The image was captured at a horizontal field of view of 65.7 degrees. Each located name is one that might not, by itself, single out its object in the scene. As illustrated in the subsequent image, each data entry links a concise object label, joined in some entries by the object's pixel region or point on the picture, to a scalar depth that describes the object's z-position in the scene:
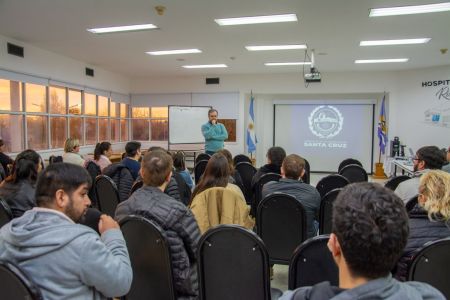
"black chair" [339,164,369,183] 4.57
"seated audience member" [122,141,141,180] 3.99
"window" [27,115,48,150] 6.81
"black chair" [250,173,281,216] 3.73
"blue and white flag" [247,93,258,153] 9.99
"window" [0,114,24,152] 6.17
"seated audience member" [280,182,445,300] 0.83
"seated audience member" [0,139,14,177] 5.08
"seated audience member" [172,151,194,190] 3.89
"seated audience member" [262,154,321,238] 2.84
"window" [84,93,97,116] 8.70
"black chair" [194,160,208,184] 5.01
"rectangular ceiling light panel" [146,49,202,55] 7.02
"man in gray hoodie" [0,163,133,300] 1.21
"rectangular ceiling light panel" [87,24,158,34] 5.32
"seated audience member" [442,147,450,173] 3.94
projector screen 10.16
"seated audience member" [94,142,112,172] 4.94
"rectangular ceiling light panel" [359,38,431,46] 6.15
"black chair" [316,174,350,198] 3.69
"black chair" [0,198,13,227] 2.49
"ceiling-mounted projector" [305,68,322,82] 6.86
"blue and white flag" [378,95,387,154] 9.30
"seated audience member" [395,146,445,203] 2.95
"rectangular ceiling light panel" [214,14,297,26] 4.84
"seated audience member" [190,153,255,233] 2.57
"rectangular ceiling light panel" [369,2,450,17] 4.36
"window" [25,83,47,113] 6.71
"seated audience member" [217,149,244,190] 4.03
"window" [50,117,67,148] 7.48
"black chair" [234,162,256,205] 4.95
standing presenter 6.61
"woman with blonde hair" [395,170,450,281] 1.71
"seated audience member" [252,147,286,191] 4.25
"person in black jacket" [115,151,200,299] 1.83
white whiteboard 9.65
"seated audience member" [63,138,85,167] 4.80
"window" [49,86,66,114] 7.44
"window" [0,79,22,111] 6.13
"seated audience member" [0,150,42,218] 2.65
